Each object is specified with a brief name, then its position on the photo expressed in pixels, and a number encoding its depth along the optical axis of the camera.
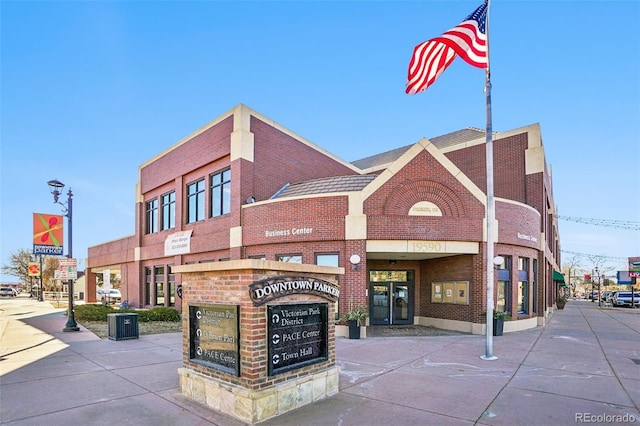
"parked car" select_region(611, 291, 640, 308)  46.54
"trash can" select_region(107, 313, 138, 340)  14.19
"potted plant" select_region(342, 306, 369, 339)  15.20
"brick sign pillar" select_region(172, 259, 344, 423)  6.54
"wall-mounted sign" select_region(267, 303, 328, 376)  6.82
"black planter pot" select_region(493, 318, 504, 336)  16.37
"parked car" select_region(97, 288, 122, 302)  48.11
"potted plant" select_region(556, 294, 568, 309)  37.87
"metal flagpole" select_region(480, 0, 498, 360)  11.33
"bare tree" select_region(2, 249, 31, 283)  65.44
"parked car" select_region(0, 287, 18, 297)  62.07
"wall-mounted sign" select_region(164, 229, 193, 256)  24.31
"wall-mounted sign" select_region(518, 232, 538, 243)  18.59
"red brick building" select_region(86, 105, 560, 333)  16.41
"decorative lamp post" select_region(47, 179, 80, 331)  16.67
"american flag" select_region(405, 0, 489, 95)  11.46
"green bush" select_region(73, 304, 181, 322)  20.05
